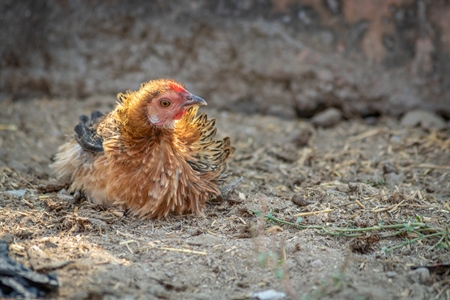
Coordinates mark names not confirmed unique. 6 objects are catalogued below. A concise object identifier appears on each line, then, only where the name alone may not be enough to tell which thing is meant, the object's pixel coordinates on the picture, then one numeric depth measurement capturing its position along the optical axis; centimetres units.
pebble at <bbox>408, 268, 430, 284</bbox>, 646
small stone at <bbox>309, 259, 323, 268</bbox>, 672
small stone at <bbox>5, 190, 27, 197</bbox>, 870
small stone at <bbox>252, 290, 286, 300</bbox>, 614
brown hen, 786
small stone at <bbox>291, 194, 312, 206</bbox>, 841
